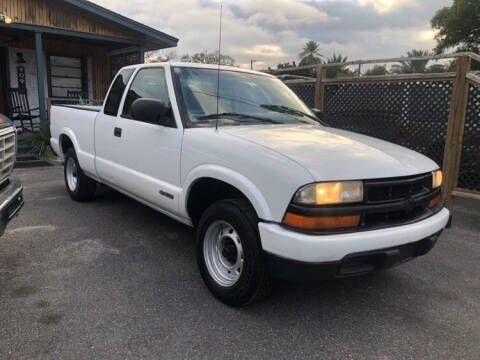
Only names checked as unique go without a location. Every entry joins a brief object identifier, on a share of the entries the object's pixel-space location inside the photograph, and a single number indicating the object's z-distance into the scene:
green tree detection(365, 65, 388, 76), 21.83
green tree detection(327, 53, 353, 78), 29.65
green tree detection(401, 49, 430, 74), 18.88
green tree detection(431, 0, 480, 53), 24.91
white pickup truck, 2.44
